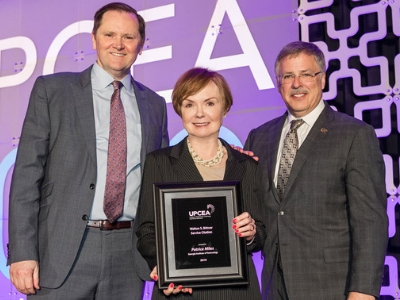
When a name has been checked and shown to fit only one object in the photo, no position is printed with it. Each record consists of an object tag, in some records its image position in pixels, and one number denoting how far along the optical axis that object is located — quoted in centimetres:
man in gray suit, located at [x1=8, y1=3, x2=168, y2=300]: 261
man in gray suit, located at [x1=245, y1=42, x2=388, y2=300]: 251
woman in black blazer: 239
